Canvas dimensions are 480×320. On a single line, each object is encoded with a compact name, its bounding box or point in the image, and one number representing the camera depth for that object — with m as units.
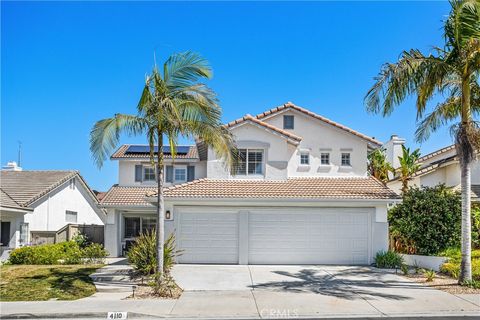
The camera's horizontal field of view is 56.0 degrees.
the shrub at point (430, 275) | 14.00
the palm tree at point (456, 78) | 12.04
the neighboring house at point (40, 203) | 20.94
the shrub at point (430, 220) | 16.25
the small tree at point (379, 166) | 31.55
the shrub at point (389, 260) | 16.44
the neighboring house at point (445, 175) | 23.28
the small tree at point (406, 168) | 26.11
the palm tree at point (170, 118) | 12.64
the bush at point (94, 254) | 19.25
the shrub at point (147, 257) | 13.65
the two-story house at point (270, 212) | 17.64
